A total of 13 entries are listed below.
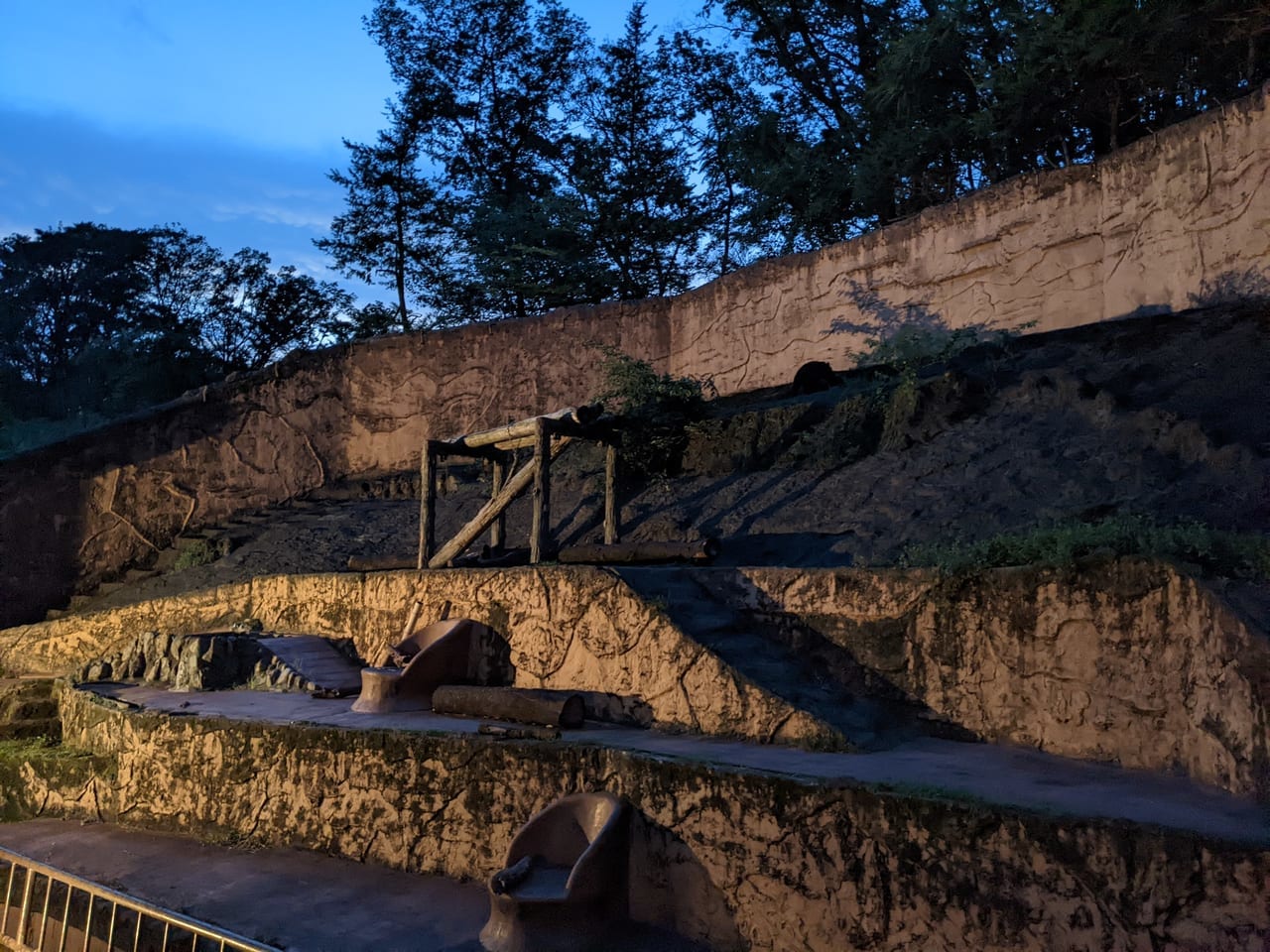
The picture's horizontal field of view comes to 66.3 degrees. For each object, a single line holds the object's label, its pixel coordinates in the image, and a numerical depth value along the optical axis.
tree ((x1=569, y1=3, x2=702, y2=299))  19.33
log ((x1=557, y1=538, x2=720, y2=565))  7.16
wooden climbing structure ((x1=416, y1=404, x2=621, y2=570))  8.04
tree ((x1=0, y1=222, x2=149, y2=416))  24.11
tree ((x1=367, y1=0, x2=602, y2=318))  21.66
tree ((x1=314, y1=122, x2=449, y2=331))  21.19
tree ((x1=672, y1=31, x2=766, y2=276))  19.27
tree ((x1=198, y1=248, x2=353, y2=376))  22.20
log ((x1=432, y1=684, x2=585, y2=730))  5.48
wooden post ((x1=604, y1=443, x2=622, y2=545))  8.98
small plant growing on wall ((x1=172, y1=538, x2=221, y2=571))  13.08
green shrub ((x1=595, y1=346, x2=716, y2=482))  10.76
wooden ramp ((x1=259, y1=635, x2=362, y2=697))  7.27
